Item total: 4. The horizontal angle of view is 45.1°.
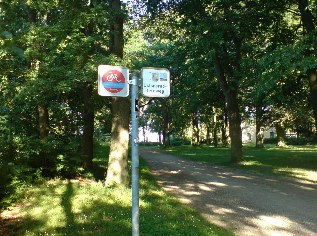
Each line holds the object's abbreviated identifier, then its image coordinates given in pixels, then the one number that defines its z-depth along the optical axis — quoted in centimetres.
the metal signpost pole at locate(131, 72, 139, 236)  412
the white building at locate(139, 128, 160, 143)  8691
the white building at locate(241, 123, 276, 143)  9158
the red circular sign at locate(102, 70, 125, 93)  411
